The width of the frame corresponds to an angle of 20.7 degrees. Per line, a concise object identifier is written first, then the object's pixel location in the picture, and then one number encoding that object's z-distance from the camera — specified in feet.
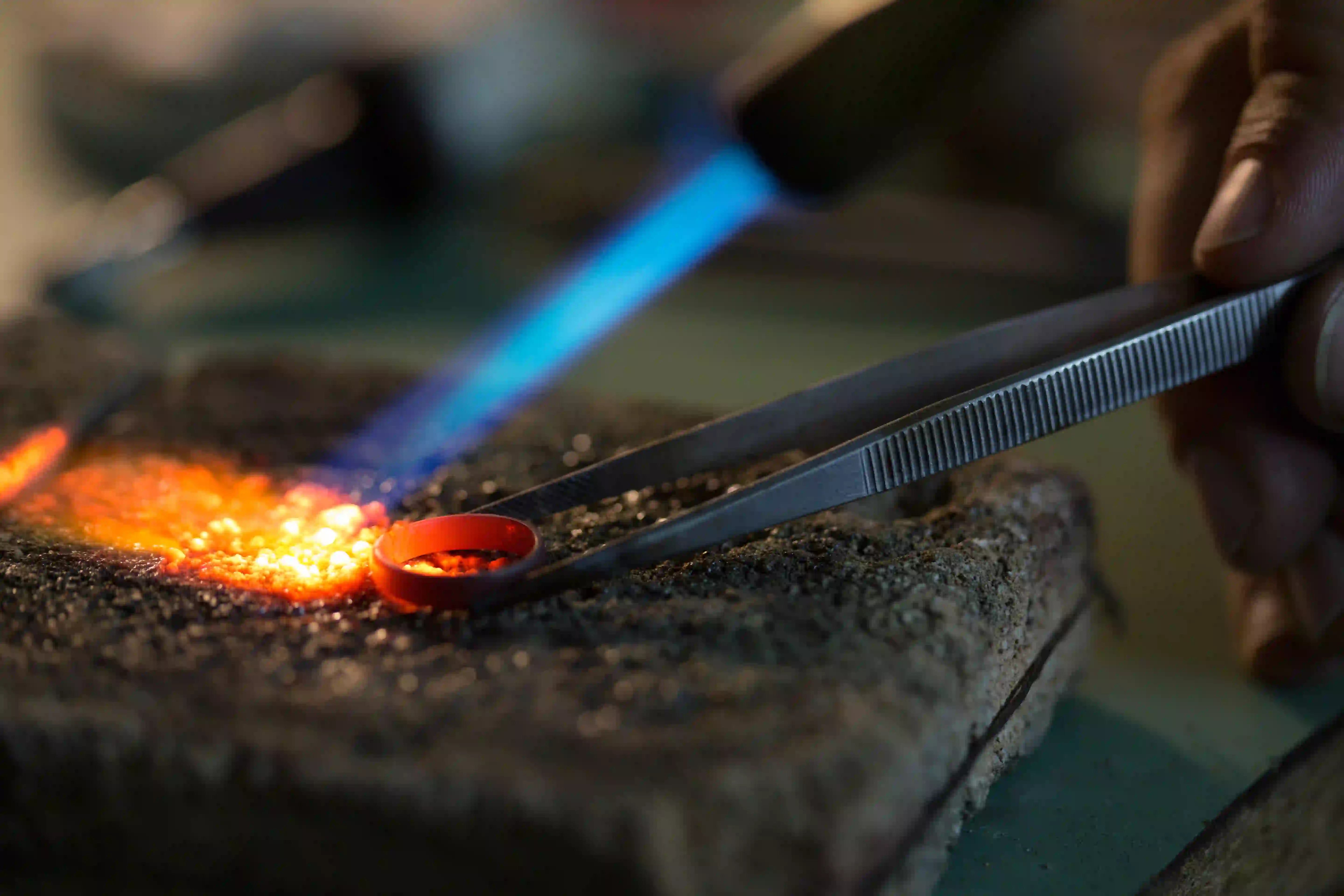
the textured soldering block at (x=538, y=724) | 1.36
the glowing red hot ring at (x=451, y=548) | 1.45
